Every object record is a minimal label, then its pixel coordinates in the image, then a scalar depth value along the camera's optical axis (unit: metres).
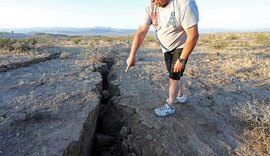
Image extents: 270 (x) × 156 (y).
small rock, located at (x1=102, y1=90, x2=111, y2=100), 2.56
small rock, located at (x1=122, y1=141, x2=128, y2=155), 2.08
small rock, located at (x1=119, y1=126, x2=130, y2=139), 2.16
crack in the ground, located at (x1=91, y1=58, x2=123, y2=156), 2.22
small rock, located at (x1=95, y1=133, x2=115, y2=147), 2.23
